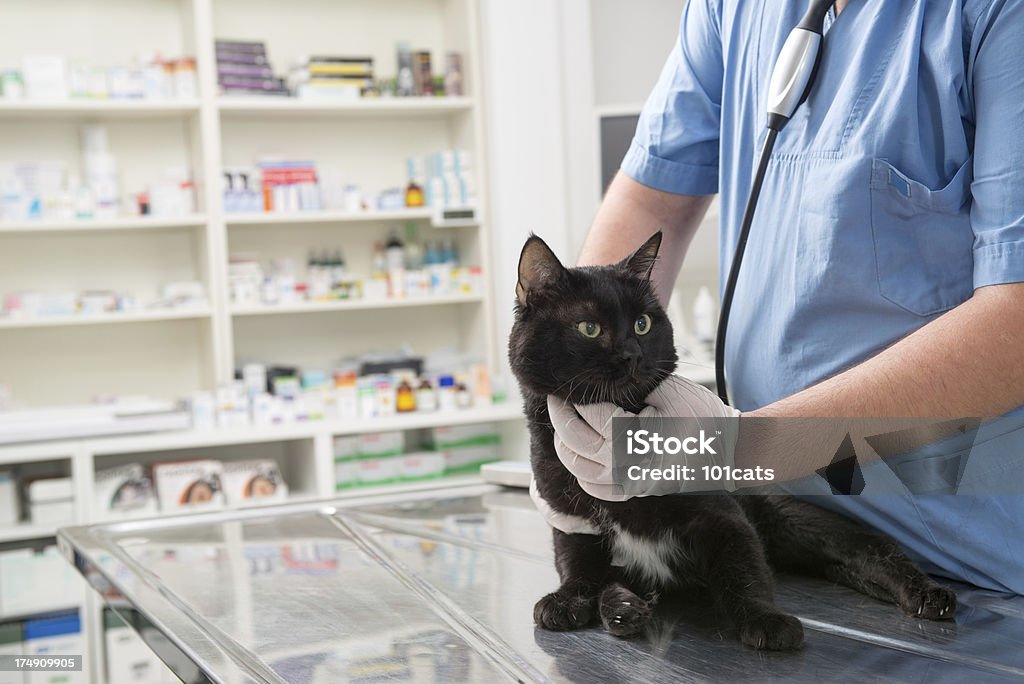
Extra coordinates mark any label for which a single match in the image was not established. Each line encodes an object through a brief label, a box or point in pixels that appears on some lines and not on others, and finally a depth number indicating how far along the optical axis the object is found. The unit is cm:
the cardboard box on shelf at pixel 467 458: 362
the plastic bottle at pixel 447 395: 352
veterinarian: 83
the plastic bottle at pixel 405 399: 348
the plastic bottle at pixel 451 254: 379
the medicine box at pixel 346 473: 342
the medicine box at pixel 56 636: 284
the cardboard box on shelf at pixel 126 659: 288
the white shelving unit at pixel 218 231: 334
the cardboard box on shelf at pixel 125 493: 306
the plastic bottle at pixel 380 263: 374
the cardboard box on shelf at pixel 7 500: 298
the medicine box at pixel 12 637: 229
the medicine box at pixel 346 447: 343
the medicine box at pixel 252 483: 325
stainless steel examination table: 74
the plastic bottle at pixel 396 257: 371
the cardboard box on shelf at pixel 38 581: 294
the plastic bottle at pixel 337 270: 359
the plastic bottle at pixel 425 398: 348
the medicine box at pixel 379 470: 345
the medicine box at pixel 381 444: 346
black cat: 83
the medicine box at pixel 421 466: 353
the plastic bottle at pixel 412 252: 378
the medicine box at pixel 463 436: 361
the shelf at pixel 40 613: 288
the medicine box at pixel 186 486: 316
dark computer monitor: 348
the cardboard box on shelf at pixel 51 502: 297
